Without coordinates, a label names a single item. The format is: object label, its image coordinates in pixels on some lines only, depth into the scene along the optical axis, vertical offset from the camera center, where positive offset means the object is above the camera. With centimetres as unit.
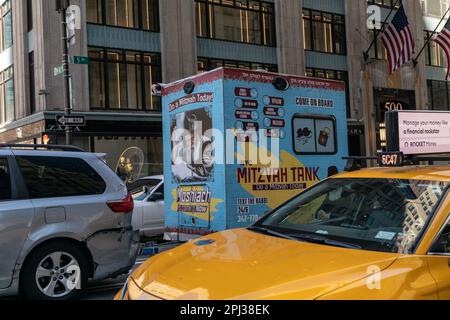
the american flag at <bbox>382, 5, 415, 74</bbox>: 2533 +589
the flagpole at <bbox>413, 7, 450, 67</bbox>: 3217 +644
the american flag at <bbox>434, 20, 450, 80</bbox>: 2498 +589
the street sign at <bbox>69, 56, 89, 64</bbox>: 1520 +340
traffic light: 1612 +130
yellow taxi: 294 -53
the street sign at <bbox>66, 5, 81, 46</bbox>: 1738 +603
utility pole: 1570 +343
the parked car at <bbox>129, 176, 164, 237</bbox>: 1067 -70
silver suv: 567 -48
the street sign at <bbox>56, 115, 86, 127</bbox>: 1511 +167
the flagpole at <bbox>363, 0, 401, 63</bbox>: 2950 +700
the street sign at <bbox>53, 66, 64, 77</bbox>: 1588 +326
